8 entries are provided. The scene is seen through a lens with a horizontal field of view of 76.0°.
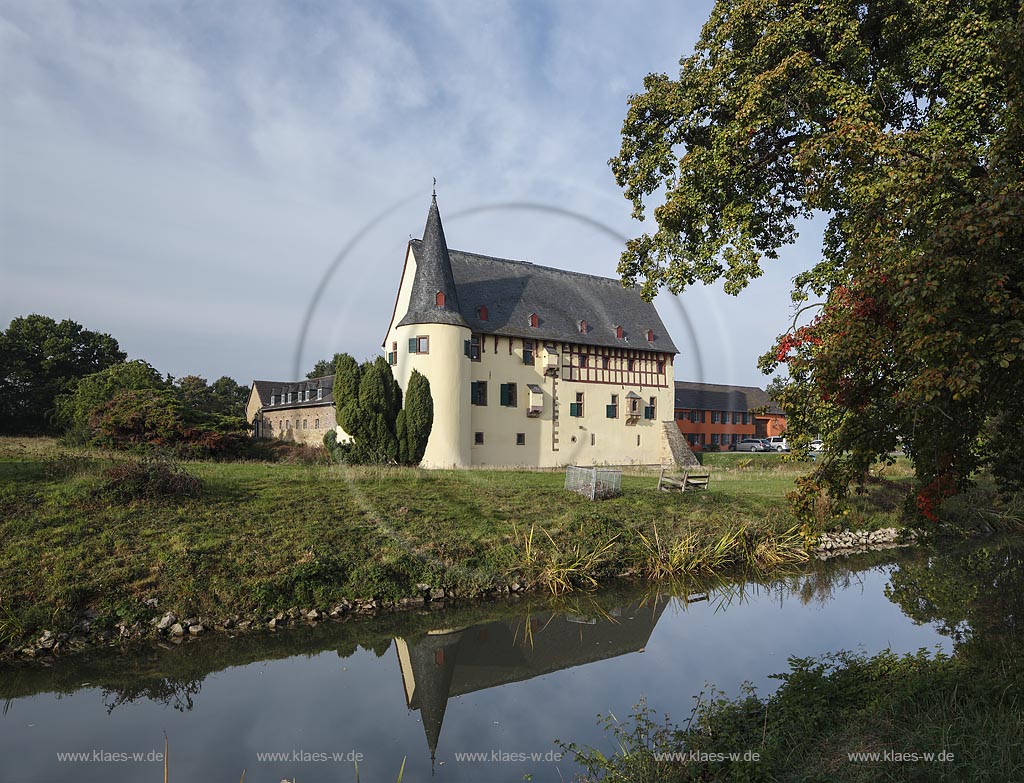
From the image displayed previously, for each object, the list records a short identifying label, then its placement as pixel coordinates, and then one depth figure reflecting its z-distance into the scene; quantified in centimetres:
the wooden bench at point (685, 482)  2067
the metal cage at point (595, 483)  1859
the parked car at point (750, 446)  5254
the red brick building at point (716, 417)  5509
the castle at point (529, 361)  3089
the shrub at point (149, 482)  1339
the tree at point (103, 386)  2933
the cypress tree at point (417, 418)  2803
